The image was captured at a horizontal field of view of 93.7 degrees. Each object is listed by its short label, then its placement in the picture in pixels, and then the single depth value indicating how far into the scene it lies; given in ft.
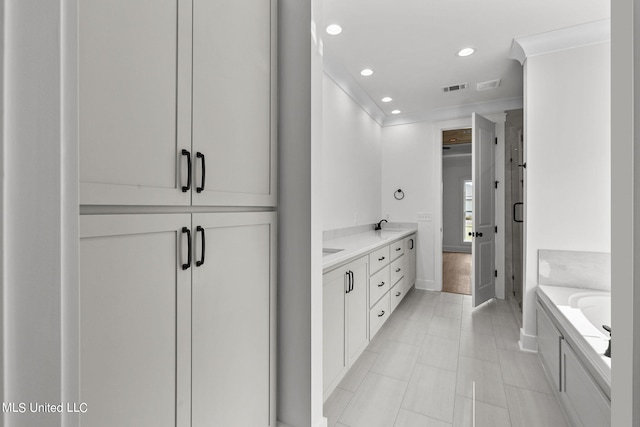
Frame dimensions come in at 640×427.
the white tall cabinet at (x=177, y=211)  2.44
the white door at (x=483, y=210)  11.77
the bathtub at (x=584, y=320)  4.41
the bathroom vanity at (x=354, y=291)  5.86
